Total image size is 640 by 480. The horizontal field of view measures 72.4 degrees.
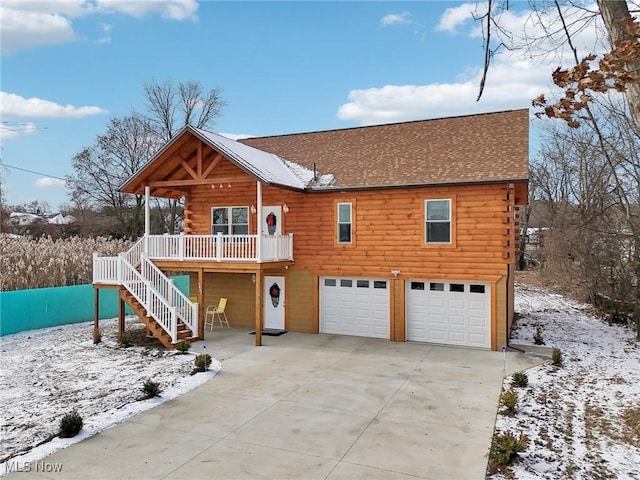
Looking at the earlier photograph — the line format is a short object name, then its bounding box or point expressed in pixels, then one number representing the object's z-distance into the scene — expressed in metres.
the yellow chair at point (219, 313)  15.25
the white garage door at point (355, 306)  13.53
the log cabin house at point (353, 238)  12.19
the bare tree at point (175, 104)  31.41
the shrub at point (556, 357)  10.38
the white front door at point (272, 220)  14.61
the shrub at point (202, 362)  9.69
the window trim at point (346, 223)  13.59
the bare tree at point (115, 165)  30.55
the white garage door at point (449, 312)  12.29
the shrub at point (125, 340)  12.38
